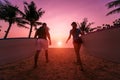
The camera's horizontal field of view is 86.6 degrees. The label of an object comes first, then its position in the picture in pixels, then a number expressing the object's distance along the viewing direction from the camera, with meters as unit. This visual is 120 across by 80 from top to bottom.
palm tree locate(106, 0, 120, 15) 8.01
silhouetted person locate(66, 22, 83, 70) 2.59
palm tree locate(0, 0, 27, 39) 12.68
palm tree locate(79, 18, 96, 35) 18.23
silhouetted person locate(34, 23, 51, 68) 2.66
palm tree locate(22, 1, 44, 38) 13.61
